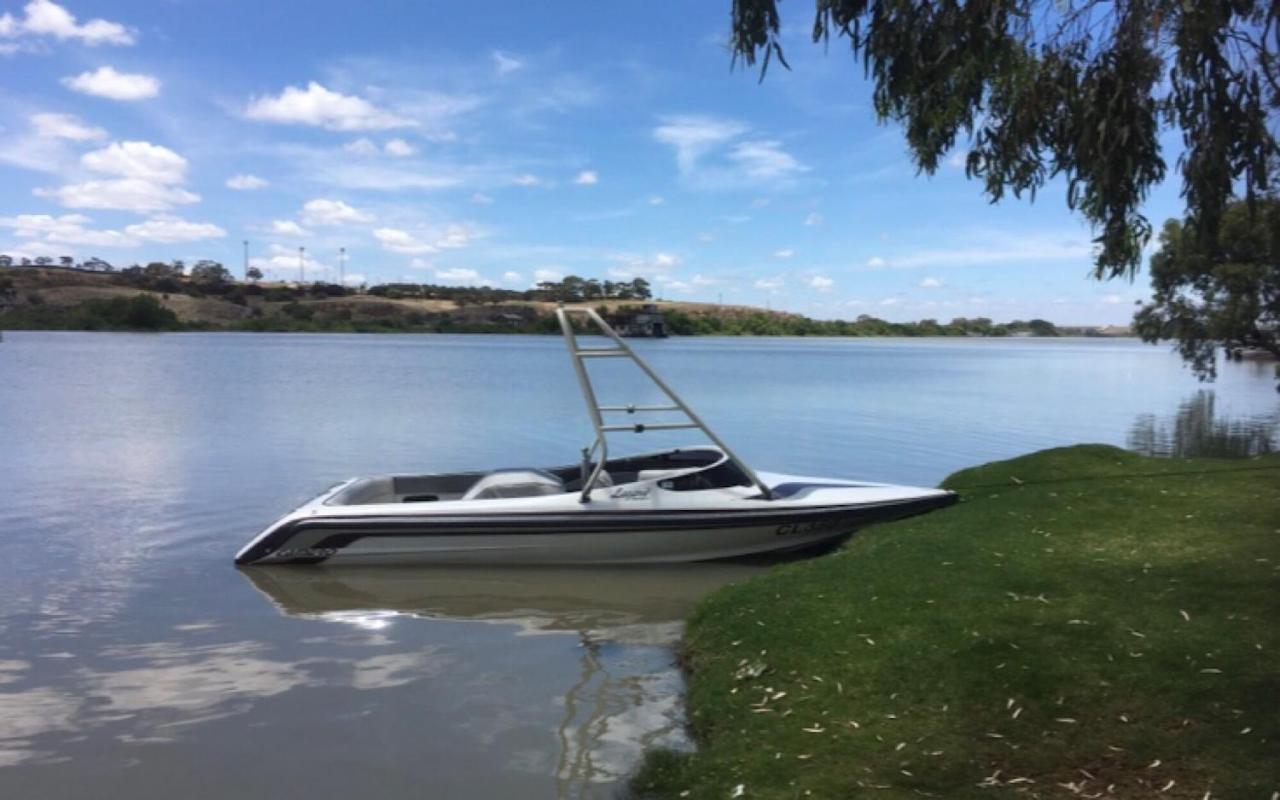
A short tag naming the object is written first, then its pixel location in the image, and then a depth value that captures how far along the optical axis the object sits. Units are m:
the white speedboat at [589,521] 10.60
